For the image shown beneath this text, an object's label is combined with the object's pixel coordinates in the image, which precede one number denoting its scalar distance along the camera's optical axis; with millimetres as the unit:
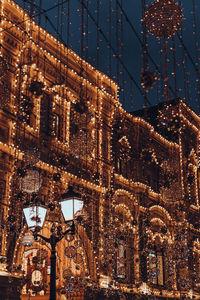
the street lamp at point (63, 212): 8680
